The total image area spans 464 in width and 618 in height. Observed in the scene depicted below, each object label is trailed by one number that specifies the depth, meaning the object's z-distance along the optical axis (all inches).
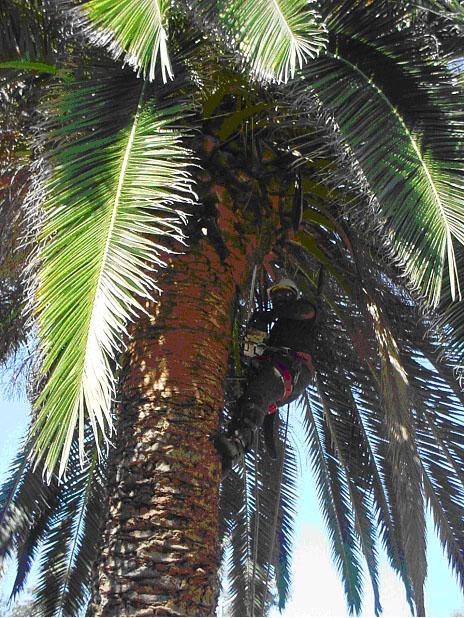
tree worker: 232.1
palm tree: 158.2
